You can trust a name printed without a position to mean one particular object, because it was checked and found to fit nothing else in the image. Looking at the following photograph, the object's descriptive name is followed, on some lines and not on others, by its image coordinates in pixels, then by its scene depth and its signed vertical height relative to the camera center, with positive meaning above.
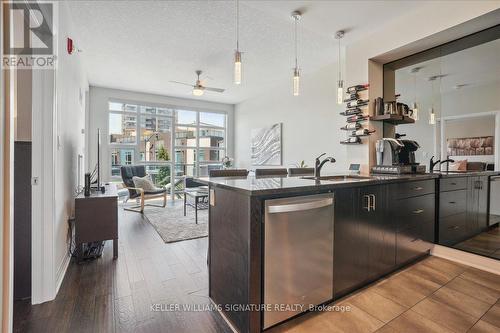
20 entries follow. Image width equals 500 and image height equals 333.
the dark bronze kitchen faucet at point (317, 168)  2.19 -0.05
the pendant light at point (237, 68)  2.19 +0.88
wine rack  3.14 +0.68
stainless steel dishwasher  1.41 -0.59
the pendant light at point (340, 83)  2.77 +0.93
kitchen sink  2.30 -0.15
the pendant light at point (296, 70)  2.50 +0.96
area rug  3.38 -1.03
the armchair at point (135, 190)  4.87 -0.60
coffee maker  2.70 +0.07
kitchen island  1.39 -0.55
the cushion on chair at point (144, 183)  4.97 -0.47
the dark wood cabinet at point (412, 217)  2.21 -0.54
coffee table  4.18 -0.61
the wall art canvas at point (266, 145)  5.85 +0.45
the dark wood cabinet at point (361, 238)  1.75 -0.60
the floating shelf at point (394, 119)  2.97 +0.58
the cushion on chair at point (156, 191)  4.99 -0.63
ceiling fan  4.32 +1.34
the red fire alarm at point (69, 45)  2.55 +1.26
